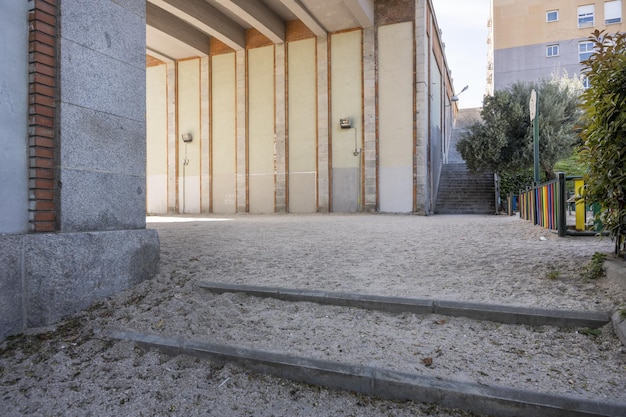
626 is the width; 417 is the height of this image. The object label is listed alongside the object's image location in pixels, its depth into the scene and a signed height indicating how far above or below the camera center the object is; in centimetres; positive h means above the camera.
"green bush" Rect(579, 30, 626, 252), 330 +64
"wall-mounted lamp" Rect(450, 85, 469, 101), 2186 +631
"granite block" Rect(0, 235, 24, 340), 308 -55
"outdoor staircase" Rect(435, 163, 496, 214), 1686 +61
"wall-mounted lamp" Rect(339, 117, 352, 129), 1526 +322
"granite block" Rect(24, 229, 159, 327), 327 -51
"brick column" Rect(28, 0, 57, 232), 337 +80
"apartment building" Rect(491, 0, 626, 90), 3012 +1334
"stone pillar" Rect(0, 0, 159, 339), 327 +31
